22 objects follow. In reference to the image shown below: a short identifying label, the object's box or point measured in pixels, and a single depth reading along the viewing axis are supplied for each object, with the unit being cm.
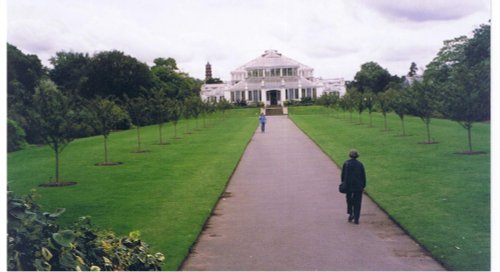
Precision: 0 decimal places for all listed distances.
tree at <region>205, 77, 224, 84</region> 13618
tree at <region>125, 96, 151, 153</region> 3142
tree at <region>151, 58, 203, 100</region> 6819
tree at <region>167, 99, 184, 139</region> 3797
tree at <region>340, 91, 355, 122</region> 5072
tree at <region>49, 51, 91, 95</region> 3709
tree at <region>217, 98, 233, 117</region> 6802
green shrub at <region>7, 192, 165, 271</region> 508
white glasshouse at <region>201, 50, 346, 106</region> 8994
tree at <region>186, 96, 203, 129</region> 5052
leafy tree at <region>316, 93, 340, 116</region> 6134
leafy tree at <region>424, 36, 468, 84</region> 4909
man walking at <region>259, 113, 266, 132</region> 4054
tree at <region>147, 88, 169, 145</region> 3372
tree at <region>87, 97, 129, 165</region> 2498
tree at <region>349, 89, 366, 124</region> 4596
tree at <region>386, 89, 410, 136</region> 3060
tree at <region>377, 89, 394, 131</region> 3788
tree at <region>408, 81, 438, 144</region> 2798
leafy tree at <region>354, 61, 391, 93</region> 6088
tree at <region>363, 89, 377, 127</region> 4551
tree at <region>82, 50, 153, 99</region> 4009
